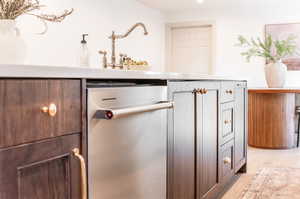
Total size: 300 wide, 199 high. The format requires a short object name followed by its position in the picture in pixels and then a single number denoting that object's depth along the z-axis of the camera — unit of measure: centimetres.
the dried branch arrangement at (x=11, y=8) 101
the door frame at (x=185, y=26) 469
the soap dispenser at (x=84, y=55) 176
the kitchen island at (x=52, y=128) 65
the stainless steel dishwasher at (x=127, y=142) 89
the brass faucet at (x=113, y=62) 181
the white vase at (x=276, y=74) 385
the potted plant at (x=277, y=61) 385
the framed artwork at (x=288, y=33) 431
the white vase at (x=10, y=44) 97
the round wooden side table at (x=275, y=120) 367
